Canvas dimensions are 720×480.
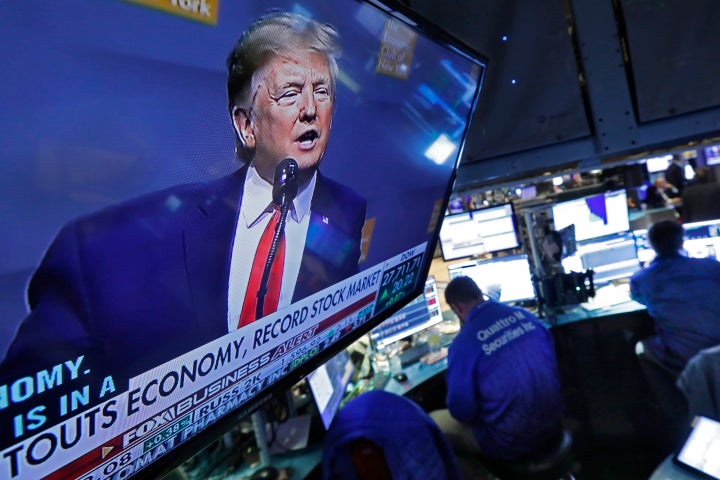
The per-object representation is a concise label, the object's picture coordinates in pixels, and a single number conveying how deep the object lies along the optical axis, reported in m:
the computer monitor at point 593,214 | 3.20
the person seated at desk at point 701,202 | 4.55
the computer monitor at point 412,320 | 2.71
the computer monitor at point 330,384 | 1.86
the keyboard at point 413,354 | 2.71
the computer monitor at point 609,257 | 3.24
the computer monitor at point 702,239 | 2.93
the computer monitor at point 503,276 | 3.13
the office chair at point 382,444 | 1.37
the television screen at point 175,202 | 0.52
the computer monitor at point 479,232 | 3.24
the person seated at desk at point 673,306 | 2.49
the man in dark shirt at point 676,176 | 6.85
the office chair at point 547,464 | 1.94
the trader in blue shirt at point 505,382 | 1.98
